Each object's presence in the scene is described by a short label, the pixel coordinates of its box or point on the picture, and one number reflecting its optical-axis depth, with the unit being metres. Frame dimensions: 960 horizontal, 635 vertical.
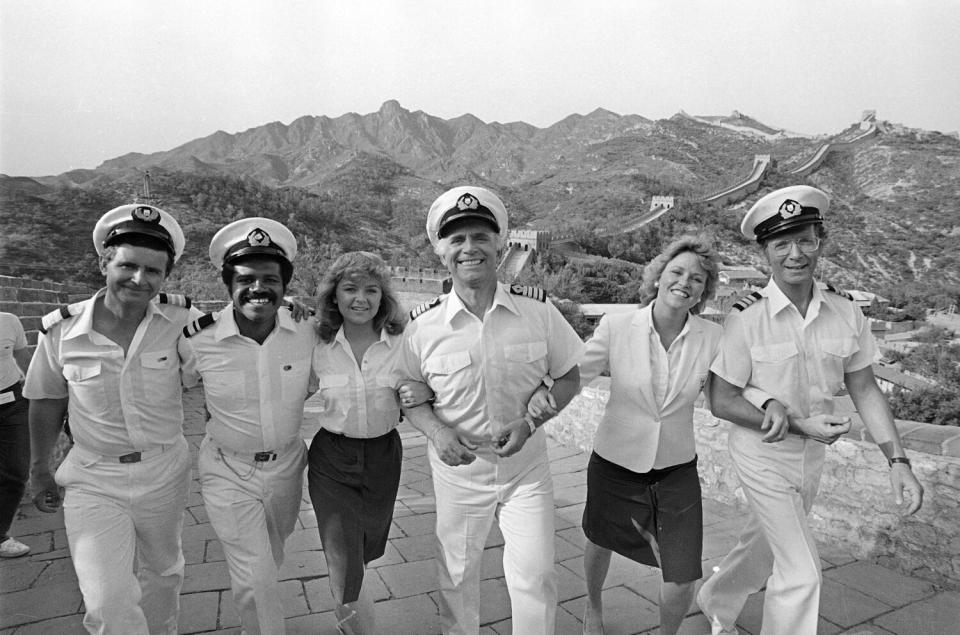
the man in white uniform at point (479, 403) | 2.29
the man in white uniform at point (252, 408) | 2.34
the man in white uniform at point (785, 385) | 2.34
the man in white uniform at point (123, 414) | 2.26
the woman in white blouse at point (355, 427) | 2.47
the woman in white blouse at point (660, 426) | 2.48
